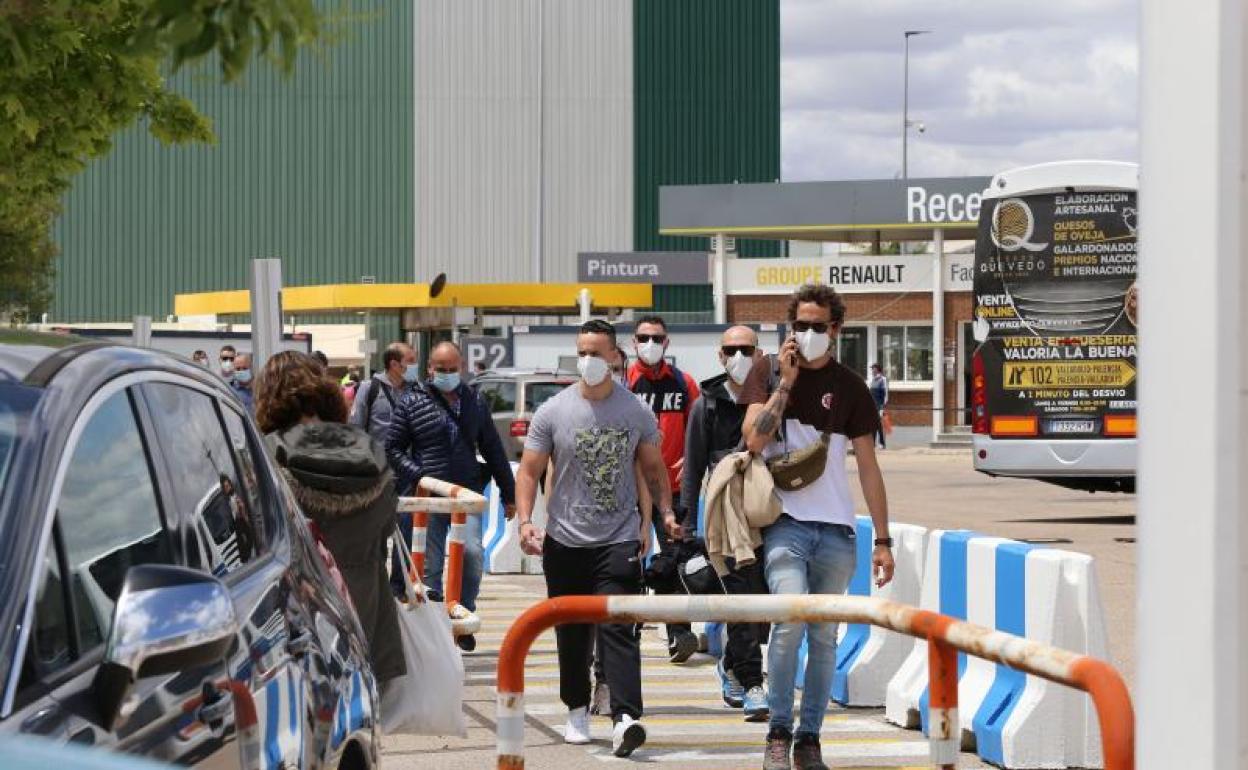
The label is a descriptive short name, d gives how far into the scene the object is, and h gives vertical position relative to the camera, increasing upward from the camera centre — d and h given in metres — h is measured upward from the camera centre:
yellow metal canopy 63.16 +0.99
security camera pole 83.74 +7.70
